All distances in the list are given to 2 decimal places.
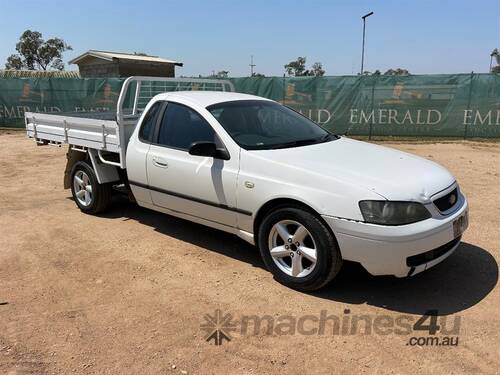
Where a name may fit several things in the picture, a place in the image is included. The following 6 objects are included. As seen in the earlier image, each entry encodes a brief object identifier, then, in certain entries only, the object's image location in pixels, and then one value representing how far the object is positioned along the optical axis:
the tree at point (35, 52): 67.44
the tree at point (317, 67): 93.49
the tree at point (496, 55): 98.49
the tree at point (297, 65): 93.34
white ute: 3.50
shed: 30.69
